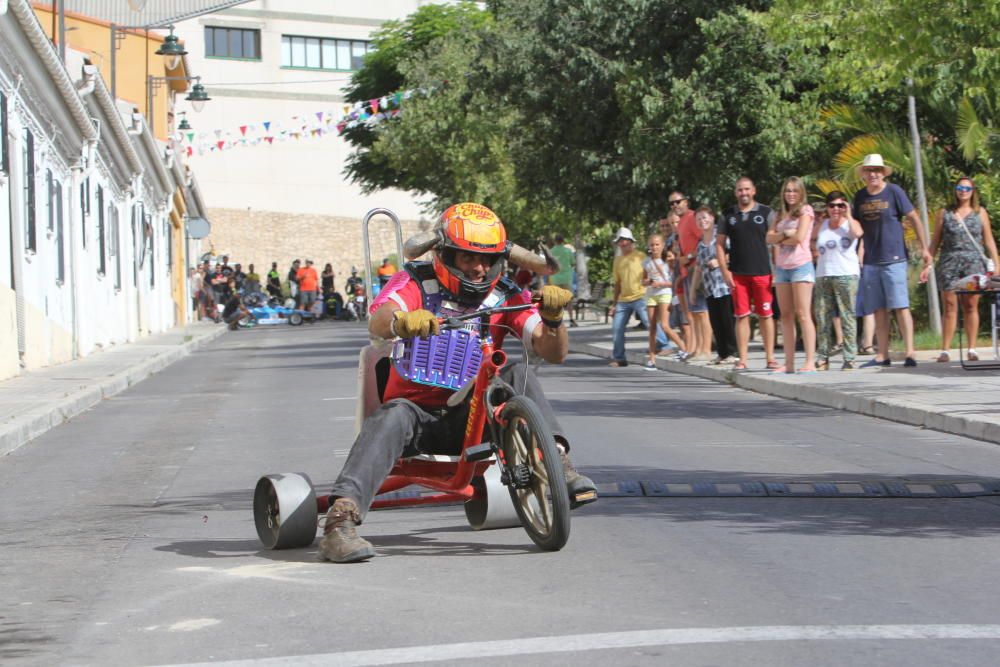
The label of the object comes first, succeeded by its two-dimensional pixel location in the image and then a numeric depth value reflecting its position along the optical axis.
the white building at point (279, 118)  78.94
